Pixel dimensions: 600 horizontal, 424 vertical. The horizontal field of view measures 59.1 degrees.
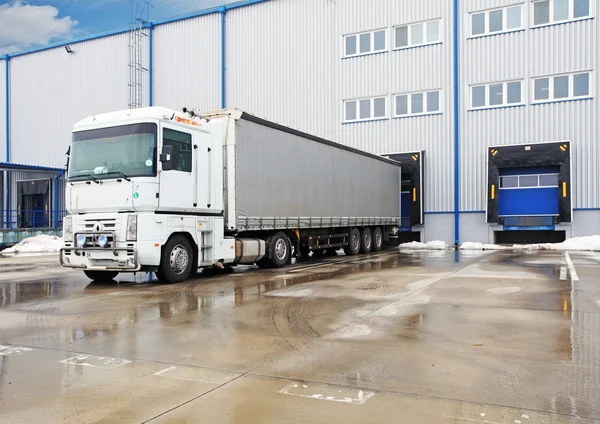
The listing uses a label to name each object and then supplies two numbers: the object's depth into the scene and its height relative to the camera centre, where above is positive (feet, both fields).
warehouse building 74.13 +21.13
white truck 34.22 +1.78
